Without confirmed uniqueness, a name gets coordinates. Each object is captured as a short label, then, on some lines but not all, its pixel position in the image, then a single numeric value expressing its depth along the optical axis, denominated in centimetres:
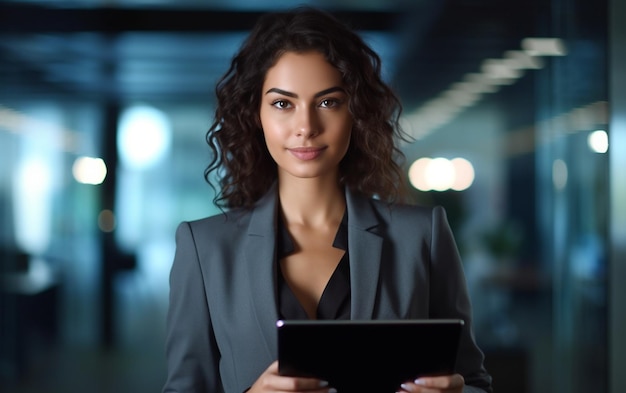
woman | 189
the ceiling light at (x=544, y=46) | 559
